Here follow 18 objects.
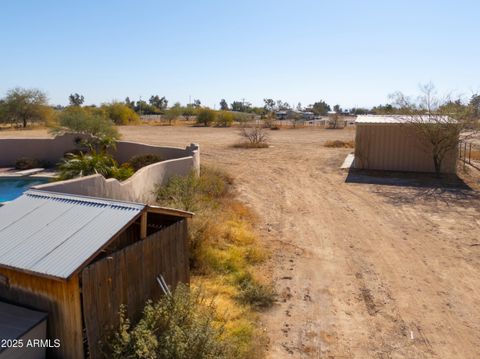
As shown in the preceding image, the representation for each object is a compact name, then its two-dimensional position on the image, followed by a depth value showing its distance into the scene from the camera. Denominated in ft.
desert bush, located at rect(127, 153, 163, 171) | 52.19
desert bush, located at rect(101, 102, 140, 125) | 187.73
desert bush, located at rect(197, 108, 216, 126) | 191.31
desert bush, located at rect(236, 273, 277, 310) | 23.50
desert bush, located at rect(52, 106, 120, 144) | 65.43
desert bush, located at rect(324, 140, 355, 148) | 99.81
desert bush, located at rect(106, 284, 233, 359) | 15.66
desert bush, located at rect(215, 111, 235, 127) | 184.24
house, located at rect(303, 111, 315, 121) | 261.03
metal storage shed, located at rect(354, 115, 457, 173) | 64.69
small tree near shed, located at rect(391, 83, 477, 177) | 59.52
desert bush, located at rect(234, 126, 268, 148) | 97.52
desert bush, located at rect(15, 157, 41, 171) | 60.90
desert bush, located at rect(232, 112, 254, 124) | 180.59
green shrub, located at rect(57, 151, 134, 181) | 40.70
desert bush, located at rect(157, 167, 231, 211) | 33.12
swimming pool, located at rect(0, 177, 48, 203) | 52.17
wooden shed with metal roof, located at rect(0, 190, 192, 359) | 15.08
